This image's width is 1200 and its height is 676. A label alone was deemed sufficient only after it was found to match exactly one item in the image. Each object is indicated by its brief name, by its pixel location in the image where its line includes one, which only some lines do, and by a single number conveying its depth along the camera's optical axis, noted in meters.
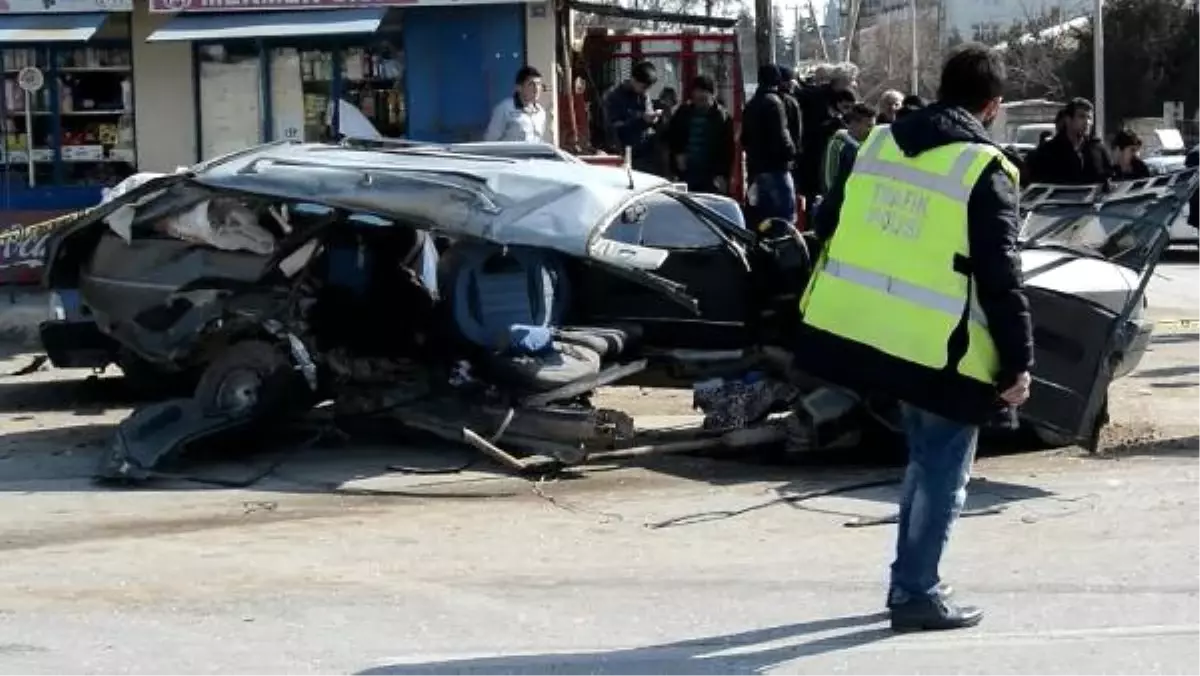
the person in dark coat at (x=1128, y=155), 14.79
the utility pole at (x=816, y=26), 57.25
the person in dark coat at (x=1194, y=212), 13.58
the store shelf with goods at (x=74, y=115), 16.12
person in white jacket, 13.84
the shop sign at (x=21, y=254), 13.48
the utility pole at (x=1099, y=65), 39.03
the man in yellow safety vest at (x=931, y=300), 5.46
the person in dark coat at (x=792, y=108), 14.26
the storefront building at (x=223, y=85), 15.90
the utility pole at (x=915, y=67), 52.06
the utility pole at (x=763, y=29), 27.70
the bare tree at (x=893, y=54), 69.25
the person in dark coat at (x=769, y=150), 13.79
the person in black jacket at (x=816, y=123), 14.90
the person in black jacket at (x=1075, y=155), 13.23
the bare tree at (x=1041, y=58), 60.00
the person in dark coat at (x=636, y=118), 16.03
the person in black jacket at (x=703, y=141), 15.29
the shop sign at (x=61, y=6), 15.56
